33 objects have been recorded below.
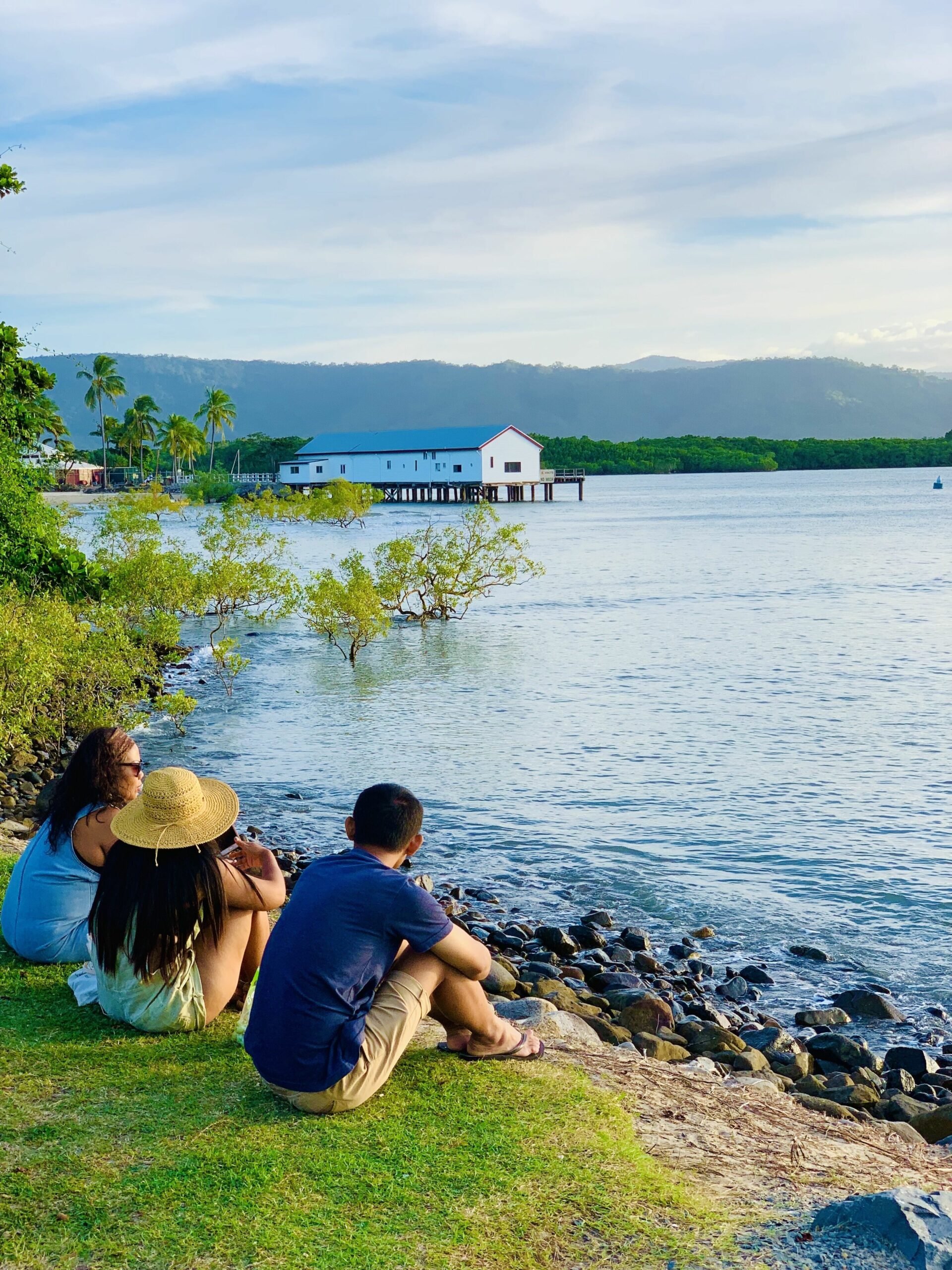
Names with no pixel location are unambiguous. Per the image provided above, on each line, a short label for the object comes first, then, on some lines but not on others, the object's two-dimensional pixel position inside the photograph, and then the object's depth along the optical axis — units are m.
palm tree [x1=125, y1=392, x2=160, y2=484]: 107.06
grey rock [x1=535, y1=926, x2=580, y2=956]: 9.48
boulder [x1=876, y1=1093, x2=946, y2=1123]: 6.31
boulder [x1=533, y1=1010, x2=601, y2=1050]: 5.78
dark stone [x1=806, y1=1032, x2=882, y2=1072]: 7.31
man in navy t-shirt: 4.20
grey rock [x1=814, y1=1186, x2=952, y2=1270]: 3.56
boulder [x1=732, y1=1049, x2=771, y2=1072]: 6.74
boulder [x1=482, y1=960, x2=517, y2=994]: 7.57
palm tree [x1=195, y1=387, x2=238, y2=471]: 115.00
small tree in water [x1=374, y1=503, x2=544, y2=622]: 30.19
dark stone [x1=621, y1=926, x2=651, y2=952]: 9.73
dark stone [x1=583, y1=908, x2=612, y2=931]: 10.34
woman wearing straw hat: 4.69
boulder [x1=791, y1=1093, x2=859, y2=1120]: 6.06
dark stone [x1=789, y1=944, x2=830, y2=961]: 9.72
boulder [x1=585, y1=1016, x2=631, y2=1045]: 6.95
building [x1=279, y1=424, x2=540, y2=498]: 90.94
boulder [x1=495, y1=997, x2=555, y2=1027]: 6.24
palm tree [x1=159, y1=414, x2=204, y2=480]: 108.75
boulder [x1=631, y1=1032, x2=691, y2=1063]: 6.61
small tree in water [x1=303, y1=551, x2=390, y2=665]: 25.55
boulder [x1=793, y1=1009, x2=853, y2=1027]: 8.20
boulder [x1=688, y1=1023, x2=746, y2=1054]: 7.08
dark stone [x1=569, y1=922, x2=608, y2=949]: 9.75
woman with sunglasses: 5.41
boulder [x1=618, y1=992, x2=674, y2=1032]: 7.46
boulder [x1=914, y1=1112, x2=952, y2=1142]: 5.89
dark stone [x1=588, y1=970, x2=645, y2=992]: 8.56
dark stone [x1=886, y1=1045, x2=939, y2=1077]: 7.20
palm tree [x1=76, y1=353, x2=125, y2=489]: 99.94
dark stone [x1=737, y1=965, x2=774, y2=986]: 9.11
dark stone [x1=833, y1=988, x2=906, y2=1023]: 8.41
